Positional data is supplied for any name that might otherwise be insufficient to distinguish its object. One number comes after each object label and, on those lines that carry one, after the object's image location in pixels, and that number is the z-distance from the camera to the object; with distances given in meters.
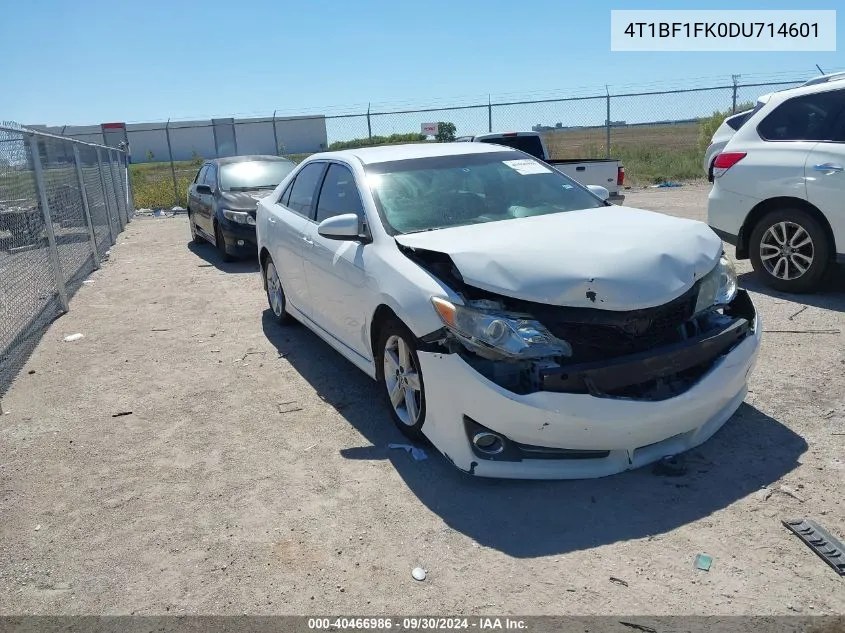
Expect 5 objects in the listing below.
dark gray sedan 10.01
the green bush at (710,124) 19.44
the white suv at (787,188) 5.96
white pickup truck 10.48
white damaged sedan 3.13
